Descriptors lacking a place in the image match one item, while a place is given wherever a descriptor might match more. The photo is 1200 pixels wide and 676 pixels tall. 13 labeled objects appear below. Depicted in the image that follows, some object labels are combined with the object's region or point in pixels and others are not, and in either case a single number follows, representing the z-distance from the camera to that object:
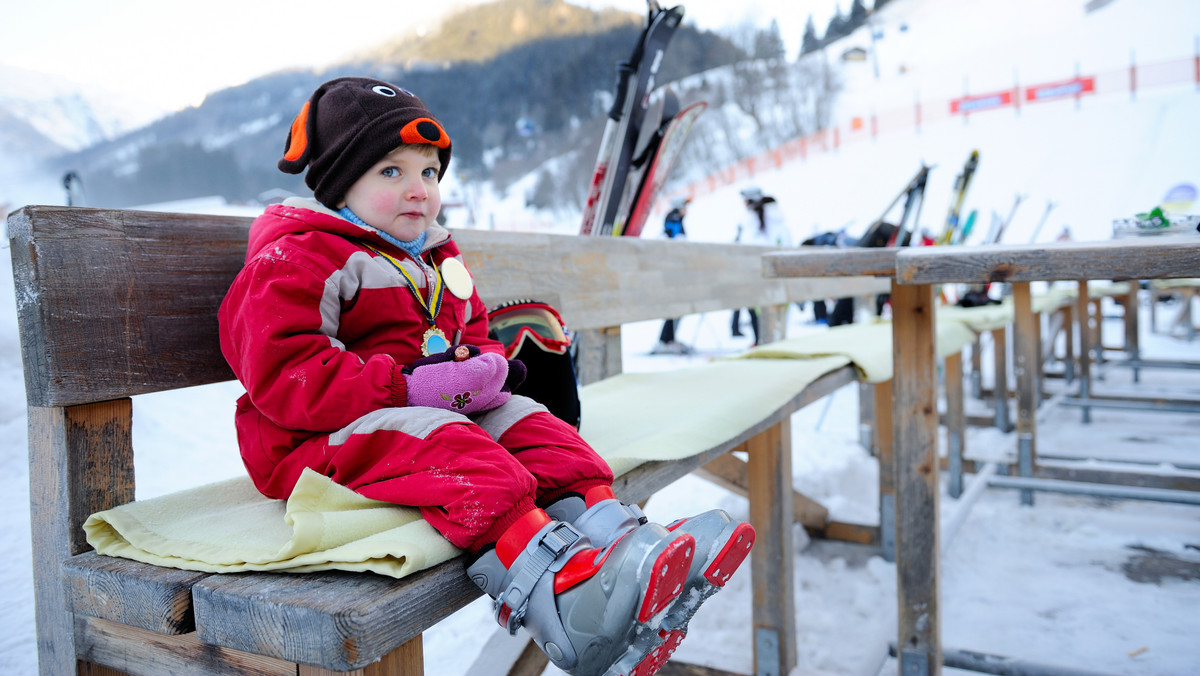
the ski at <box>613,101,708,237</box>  2.21
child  0.63
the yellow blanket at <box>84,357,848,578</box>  0.62
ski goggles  1.09
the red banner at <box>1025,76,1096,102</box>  21.33
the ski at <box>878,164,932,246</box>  3.45
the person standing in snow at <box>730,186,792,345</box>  5.56
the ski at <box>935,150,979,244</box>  4.36
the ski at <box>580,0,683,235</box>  2.15
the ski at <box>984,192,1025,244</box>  4.92
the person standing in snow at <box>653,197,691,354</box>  6.20
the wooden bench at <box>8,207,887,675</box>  0.56
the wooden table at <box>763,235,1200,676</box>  1.30
